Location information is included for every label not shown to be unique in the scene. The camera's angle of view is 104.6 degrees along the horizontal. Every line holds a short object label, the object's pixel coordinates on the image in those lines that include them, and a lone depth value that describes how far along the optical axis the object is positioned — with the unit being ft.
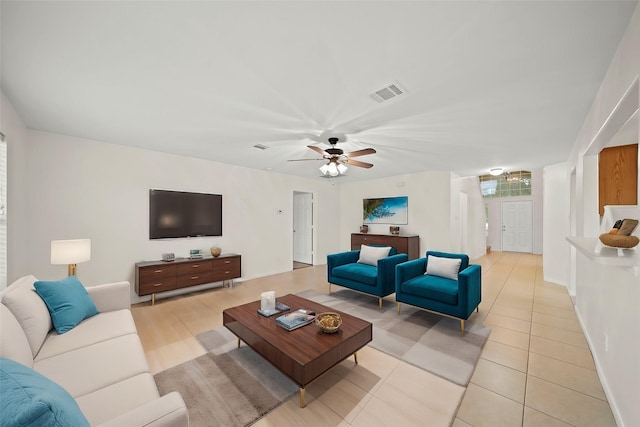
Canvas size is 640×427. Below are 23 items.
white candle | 8.41
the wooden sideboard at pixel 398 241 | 18.39
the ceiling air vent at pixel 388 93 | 7.02
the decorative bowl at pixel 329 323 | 6.88
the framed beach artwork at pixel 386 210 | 20.45
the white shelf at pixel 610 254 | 4.48
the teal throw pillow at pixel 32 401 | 2.15
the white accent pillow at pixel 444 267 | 10.80
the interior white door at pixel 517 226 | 27.99
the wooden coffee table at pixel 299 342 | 5.84
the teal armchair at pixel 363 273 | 12.01
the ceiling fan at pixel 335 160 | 11.01
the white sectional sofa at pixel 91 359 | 3.41
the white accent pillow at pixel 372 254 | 13.65
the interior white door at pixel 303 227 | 22.90
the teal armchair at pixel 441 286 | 9.29
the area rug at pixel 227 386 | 5.67
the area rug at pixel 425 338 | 7.42
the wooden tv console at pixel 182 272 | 12.14
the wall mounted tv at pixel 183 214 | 13.62
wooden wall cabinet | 7.93
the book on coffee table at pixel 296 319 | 7.35
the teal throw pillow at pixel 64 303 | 6.38
